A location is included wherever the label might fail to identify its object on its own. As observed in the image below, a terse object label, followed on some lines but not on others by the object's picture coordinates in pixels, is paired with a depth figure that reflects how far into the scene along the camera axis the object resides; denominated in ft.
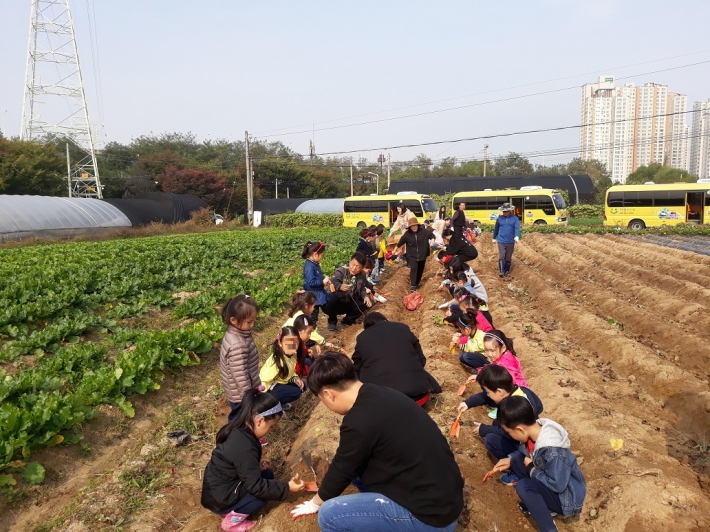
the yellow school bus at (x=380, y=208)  114.42
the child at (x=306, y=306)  22.13
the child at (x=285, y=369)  18.80
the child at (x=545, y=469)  12.47
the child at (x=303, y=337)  20.17
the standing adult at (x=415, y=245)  37.73
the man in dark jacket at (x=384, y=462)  9.73
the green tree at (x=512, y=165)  238.68
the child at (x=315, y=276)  27.73
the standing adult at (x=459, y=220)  41.51
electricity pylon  146.10
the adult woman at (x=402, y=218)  46.19
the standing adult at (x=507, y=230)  42.34
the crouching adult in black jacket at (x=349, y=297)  30.05
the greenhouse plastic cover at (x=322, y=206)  158.96
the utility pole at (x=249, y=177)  129.08
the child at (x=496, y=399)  14.79
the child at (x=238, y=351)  16.93
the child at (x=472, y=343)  22.62
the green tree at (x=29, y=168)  133.80
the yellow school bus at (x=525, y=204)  104.28
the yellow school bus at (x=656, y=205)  90.63
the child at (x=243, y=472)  12.69
